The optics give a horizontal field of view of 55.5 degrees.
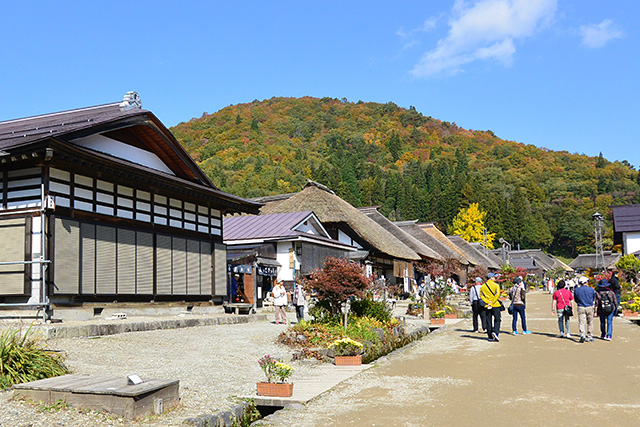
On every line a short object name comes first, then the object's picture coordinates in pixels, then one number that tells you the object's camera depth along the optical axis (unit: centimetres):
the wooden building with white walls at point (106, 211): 1530
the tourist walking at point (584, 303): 1552
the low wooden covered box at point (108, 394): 629
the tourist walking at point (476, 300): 1716
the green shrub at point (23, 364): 750
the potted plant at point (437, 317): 2145
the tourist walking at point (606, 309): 1591
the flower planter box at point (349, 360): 1168
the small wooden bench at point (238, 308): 2131
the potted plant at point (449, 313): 2503
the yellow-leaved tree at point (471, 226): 9488
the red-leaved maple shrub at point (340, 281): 1458
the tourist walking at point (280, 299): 1916
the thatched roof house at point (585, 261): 9450
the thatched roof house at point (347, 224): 3962
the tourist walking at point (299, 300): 1872
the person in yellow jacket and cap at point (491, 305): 1596
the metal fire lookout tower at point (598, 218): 5068
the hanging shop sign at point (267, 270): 2817
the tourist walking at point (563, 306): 1636
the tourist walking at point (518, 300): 1714
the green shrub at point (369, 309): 1655
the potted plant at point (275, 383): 797
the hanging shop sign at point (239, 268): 2659
